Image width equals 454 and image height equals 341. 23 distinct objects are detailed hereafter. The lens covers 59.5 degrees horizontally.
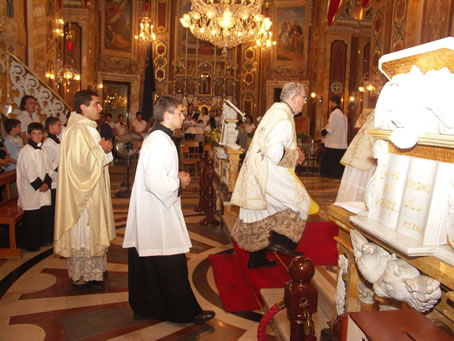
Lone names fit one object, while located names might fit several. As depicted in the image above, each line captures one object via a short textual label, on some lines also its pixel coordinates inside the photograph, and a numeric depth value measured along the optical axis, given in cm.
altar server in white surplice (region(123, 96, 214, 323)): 303
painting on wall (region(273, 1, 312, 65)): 1994
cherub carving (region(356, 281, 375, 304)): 196
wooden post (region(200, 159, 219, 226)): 659
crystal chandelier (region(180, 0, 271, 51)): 1012
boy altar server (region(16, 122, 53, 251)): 490
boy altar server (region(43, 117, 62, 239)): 523
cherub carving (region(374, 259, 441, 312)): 144
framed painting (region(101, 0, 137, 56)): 1939
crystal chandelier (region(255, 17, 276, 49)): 1118
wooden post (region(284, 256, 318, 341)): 174
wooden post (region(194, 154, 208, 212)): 684
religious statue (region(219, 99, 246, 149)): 679
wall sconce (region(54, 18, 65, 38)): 1001
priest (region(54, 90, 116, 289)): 381
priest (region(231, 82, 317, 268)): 378
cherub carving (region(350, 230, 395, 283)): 174
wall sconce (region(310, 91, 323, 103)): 1702
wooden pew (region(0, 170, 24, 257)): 473
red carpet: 375
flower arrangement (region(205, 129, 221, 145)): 800
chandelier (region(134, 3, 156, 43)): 1684
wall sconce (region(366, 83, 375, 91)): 1065
